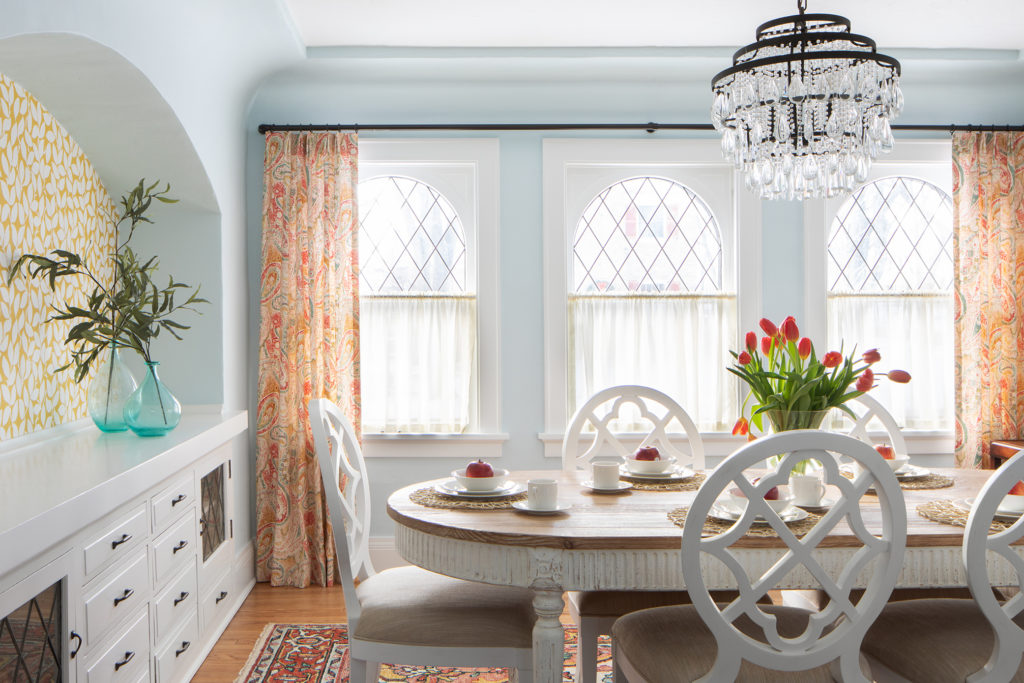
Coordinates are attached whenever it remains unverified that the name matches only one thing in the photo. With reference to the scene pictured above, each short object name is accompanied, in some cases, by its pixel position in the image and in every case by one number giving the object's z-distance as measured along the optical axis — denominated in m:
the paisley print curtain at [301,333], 3.77
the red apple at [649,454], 2.52
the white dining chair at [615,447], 2.26
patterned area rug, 2.79
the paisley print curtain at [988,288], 3.86
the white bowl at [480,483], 2.21
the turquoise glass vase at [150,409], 2.60
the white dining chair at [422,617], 1.98
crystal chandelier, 2.10
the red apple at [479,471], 2.23
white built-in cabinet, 1.66
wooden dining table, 1.81
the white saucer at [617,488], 2.32
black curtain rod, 3.85
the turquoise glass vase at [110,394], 2.67
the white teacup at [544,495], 2.05
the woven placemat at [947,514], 1.94
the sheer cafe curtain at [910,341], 4.01
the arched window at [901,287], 4.02
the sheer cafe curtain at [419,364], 3.97
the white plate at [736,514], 1.91
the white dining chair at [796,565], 1.56
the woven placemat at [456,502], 2.11
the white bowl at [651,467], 2.51
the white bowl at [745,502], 1.99
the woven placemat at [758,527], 1.85
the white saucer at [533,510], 2.04
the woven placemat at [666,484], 2.38
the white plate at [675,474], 2.48
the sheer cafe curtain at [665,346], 3.99
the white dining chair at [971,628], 1.61
